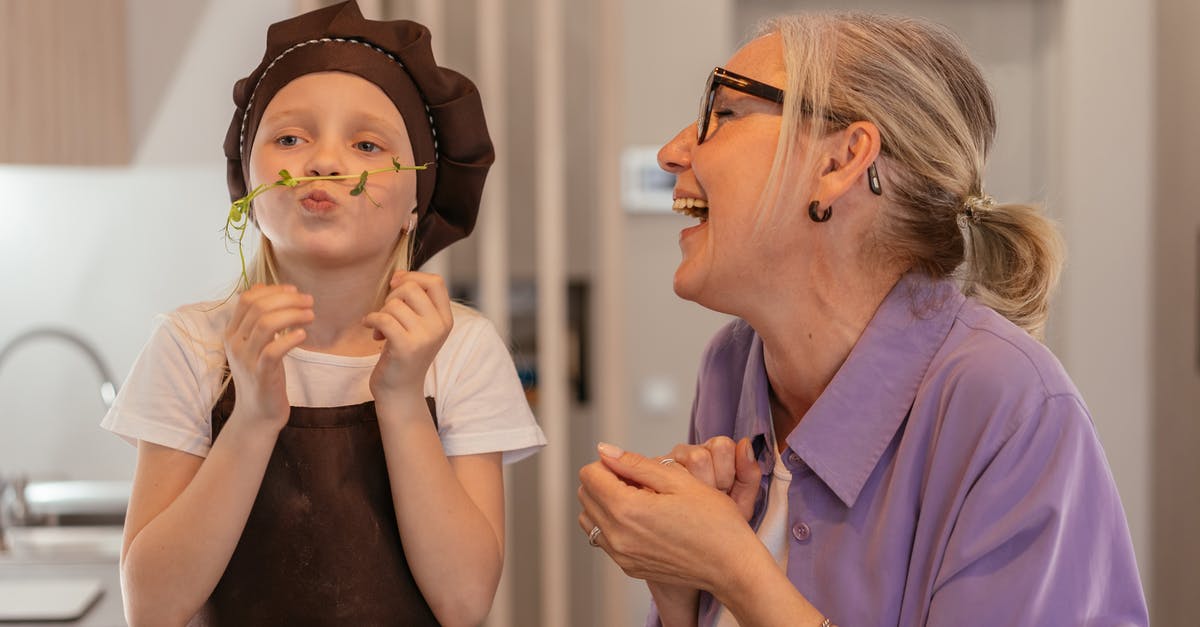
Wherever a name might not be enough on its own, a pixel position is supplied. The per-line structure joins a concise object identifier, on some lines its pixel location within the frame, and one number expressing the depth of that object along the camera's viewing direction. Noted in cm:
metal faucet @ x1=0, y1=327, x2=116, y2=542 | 220
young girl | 113
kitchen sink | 205
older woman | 105
